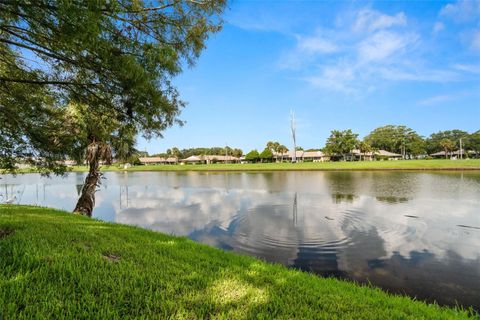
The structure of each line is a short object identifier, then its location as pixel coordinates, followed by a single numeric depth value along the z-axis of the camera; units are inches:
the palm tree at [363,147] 3025.1
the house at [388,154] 3532.2
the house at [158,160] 4557.1
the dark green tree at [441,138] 3754.9
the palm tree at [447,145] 3379.7
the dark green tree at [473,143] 3464.6
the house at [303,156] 3750.0
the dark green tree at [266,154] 3625.7
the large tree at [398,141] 3516.2
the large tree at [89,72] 128.6
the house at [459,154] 3570.4
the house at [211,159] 4188.7
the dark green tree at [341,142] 2888.8
